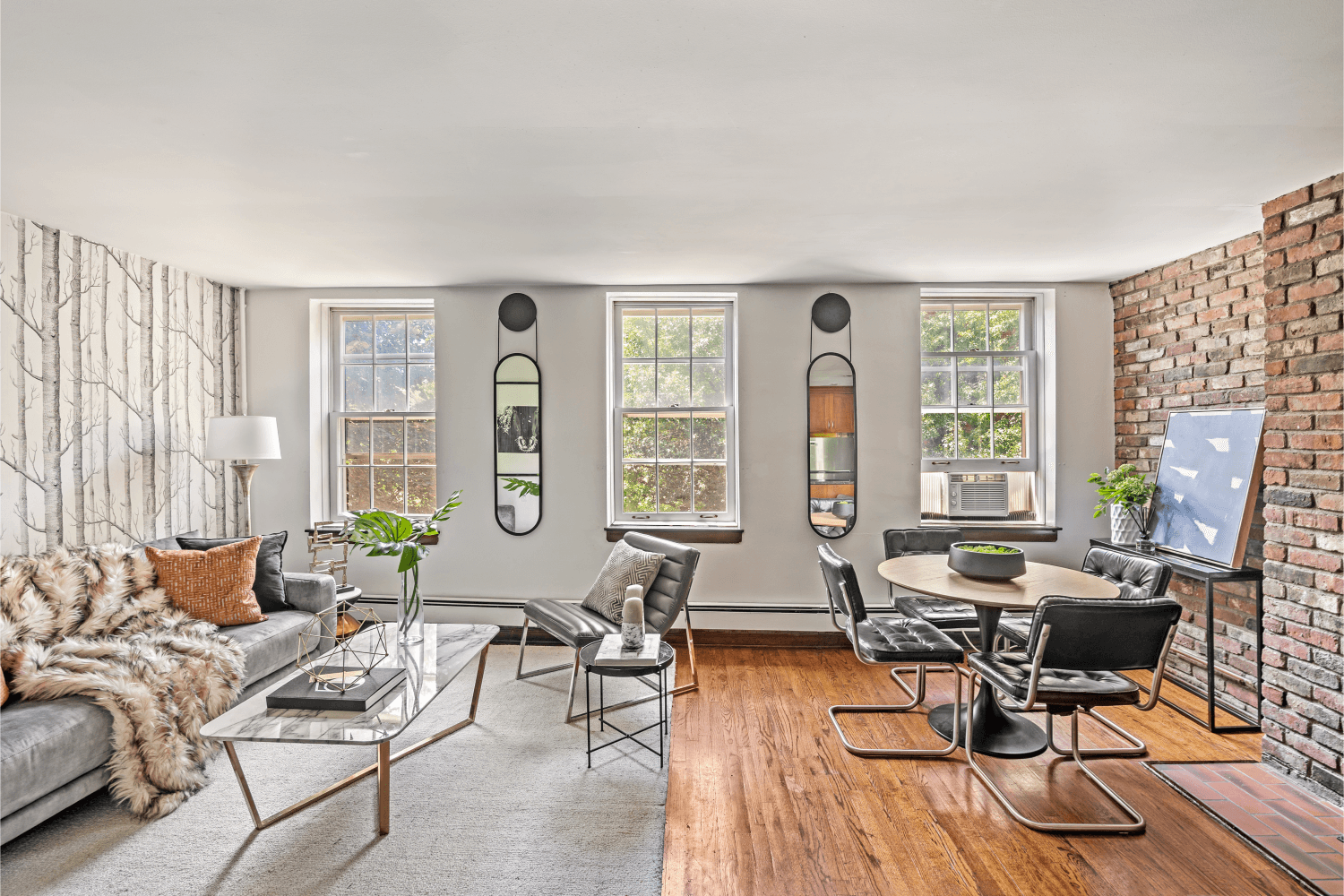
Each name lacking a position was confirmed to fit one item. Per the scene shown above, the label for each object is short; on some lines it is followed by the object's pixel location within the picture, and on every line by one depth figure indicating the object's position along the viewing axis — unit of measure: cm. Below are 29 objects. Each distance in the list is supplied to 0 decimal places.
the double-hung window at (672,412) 480
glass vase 301
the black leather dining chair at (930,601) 361
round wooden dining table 286
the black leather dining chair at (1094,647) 239
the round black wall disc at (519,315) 470
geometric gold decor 258
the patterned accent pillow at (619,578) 379
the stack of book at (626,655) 285
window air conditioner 470
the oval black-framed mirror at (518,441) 471
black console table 321
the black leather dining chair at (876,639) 300
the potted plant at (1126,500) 387
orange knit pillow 341
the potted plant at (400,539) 284
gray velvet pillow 379
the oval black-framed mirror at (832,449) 460
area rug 215
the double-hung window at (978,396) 471
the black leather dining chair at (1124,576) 307
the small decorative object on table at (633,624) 299
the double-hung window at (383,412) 493
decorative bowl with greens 308
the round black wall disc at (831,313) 460
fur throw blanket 252
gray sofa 218
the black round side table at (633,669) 287
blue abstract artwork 335
